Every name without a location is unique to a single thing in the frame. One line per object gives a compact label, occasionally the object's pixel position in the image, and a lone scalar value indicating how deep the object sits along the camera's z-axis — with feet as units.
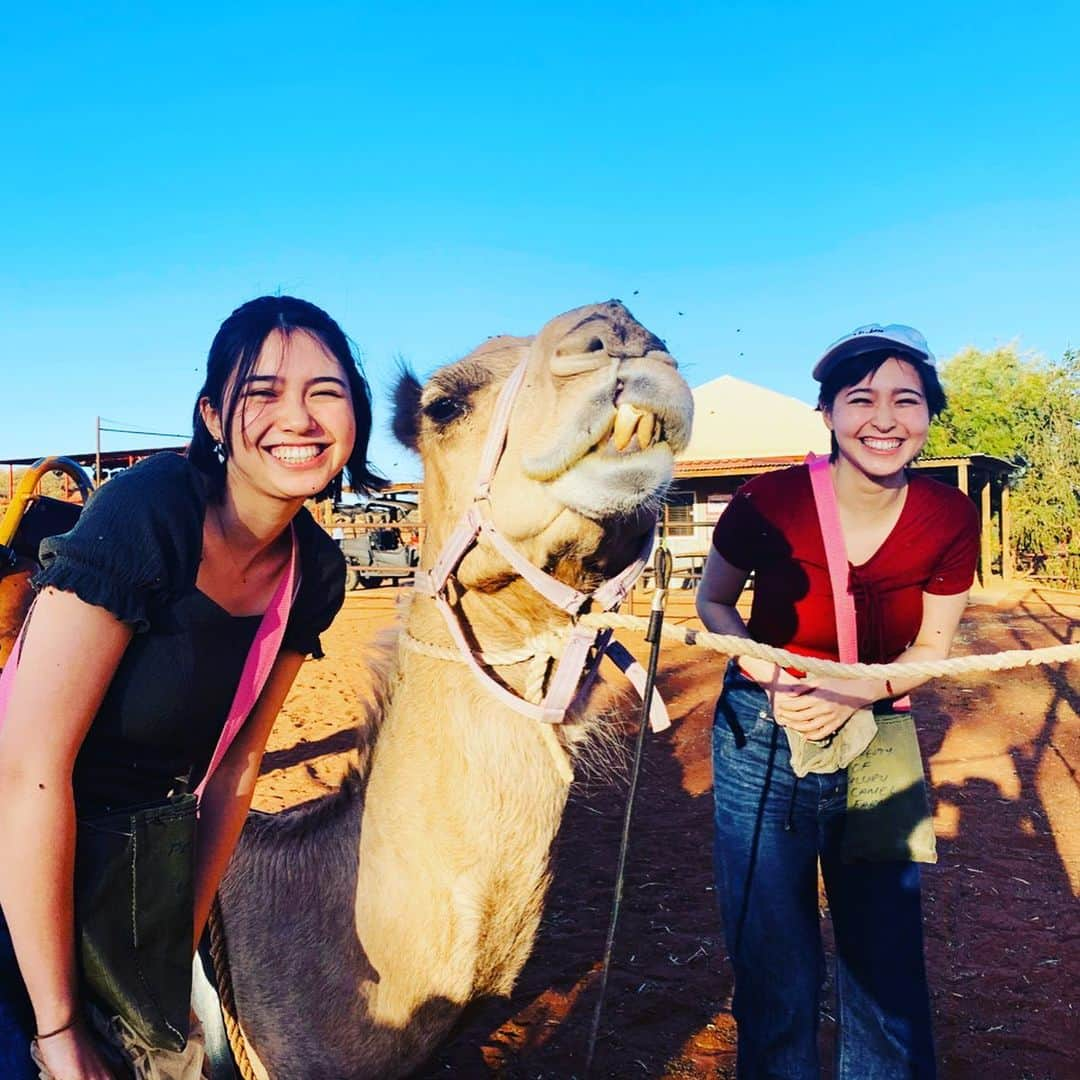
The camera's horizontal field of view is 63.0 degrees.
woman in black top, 4.05
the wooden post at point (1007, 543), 77.00
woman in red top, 6.91
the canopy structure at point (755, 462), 69.87
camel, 6.08
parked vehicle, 78.38
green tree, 76.89
